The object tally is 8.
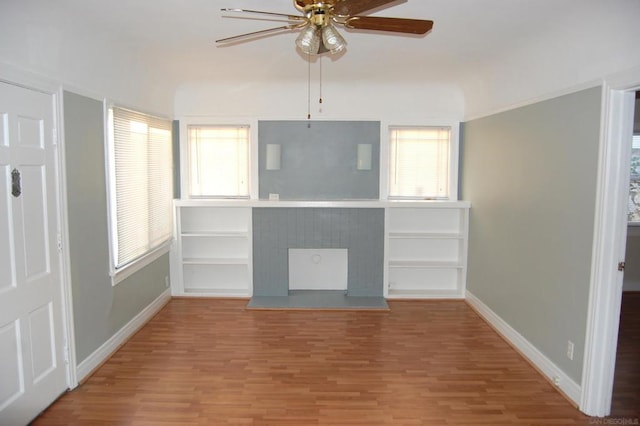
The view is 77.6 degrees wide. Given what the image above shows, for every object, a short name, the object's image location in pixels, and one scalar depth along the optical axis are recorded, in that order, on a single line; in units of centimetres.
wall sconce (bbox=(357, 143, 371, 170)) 484
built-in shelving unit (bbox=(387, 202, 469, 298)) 500
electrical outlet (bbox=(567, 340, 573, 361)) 284
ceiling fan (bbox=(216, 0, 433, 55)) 191
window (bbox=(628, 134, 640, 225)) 507
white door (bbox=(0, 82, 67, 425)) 228
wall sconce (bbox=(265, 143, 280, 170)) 485
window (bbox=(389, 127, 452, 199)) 499
